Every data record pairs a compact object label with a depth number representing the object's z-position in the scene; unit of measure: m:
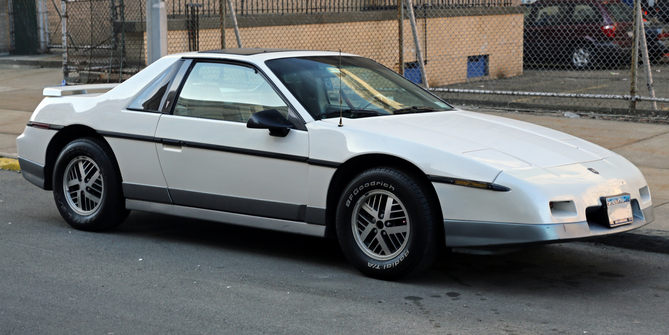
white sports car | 4.76
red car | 19.14
